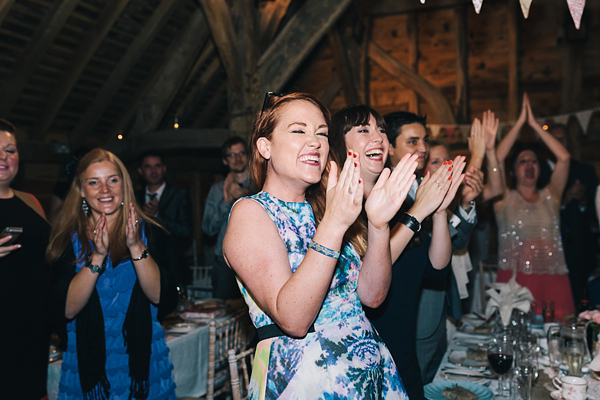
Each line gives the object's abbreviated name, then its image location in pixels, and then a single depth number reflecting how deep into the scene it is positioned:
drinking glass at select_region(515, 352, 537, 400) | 1.54
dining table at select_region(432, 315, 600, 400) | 1.66
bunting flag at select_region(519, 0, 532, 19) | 1.33
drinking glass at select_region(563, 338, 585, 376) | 1.77
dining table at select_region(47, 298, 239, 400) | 2.66
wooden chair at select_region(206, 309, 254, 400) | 2.20
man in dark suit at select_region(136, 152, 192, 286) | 3.93
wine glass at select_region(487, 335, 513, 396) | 1.67
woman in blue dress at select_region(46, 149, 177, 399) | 2.01
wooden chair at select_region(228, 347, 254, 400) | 1.82
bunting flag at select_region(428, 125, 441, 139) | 5.47
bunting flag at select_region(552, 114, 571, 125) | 5.06
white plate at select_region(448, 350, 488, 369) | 1.96
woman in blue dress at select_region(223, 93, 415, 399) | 1.09
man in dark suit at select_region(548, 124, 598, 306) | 4.13
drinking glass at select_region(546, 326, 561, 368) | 1.86
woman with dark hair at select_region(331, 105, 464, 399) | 1.61
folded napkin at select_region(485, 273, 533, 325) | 2.19
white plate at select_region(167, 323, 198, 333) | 2.78
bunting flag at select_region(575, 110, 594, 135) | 4.96
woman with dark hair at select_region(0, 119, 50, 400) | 2.07
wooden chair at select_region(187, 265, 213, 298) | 4.24
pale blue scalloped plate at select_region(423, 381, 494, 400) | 1.60
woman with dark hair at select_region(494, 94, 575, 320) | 3.29
